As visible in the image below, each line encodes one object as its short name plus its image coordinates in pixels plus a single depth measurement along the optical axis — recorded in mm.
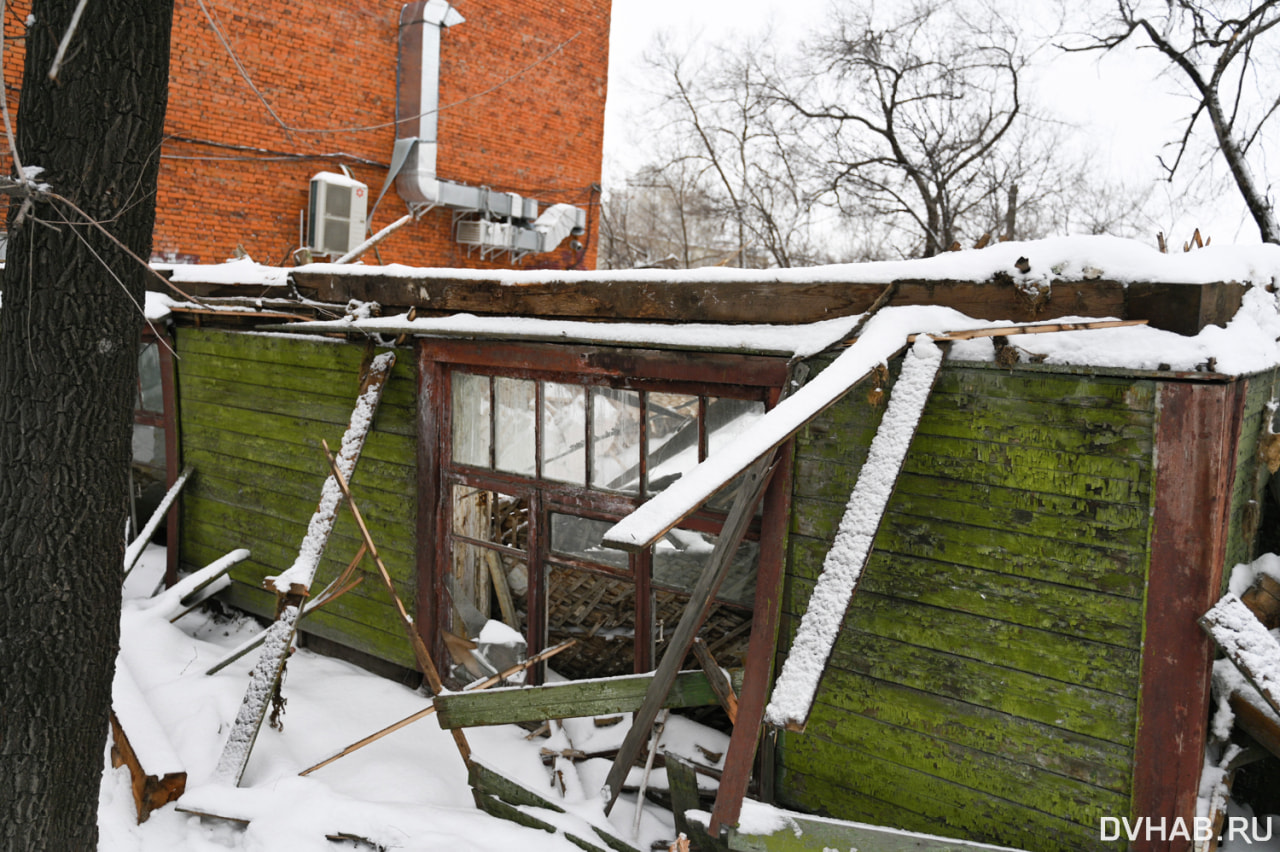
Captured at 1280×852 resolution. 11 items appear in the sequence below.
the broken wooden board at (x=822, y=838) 3037
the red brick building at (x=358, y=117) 10805
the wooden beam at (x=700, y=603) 3402
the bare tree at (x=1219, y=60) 11656
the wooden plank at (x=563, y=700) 3721
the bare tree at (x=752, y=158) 17969
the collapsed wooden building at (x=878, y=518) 3012
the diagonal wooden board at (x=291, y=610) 4320
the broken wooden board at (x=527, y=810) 3734
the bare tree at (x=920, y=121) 15906
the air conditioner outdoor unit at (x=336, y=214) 11703
